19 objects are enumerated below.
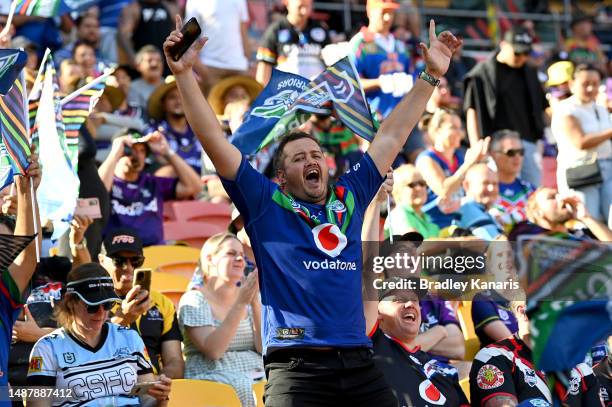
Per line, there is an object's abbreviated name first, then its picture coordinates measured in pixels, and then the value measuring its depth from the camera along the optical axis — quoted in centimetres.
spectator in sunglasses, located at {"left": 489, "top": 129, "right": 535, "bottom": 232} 2117
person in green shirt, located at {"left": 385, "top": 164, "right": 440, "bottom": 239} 1850
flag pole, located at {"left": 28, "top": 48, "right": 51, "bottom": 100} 1460
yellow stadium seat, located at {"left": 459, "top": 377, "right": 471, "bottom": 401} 1430
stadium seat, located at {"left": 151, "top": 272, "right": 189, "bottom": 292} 1677
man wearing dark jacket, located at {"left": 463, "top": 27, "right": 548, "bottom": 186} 2356
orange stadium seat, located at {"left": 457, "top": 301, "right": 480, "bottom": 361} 1630
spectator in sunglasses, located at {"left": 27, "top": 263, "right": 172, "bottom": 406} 1191
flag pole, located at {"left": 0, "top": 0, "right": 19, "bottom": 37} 1352
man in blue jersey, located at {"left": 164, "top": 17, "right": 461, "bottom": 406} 976
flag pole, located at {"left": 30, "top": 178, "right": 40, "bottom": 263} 1105
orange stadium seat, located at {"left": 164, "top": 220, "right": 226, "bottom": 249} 1992
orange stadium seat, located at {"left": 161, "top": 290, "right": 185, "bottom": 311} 1673
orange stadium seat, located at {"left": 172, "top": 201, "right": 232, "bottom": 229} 2008
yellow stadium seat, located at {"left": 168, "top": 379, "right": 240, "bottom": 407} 1288
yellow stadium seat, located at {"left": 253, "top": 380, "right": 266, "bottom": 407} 1341
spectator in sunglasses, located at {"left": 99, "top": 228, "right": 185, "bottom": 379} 1329
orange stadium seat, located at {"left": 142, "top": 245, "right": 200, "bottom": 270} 1745
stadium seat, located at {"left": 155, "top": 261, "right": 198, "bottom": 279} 1777
